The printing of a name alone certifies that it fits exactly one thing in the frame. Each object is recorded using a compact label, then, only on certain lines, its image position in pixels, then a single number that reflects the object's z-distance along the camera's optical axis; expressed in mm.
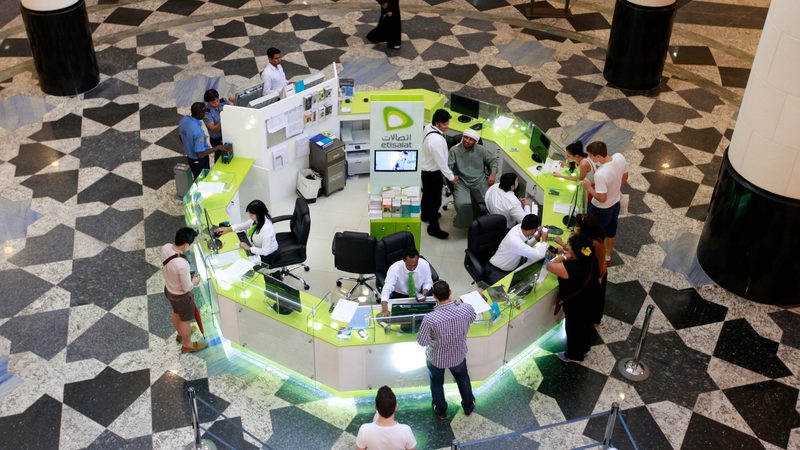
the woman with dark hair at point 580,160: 8062
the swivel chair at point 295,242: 7773
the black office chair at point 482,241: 7621
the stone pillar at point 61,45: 10586
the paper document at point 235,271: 7008
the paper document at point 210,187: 8242
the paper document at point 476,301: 6746
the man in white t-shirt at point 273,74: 9531
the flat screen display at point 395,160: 8180
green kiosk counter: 6613
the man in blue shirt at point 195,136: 8570
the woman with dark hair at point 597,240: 6789
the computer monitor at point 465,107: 9453
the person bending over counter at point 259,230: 7477
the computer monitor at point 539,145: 8682
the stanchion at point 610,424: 5931
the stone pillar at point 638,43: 11008
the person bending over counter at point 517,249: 7242
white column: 6938
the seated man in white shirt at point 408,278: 6887
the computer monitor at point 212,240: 7316
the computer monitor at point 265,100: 8617
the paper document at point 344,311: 6695
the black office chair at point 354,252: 7535
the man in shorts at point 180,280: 6711
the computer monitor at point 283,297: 6699
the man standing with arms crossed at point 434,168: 8484
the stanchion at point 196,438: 6078
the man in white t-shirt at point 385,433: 5289
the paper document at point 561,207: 8016
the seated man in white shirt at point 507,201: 7984
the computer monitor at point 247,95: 8695
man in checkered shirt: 6066
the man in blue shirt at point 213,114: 8891
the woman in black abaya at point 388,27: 12109
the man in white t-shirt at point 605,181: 7781
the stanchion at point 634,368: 7273
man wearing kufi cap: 8680
